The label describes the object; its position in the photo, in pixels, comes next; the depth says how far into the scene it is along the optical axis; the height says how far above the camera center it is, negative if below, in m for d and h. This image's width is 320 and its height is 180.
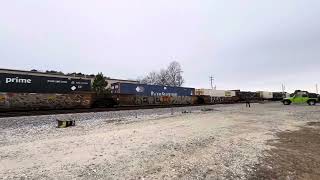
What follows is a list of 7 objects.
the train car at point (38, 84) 13.14 +1.02
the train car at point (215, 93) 24.10 +0.24
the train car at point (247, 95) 29.25 -0.31
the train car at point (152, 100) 16.99 -0.91
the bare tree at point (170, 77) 50.69 +6.42
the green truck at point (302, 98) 20.52 -0.66
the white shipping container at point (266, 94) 34.19 -0.08
